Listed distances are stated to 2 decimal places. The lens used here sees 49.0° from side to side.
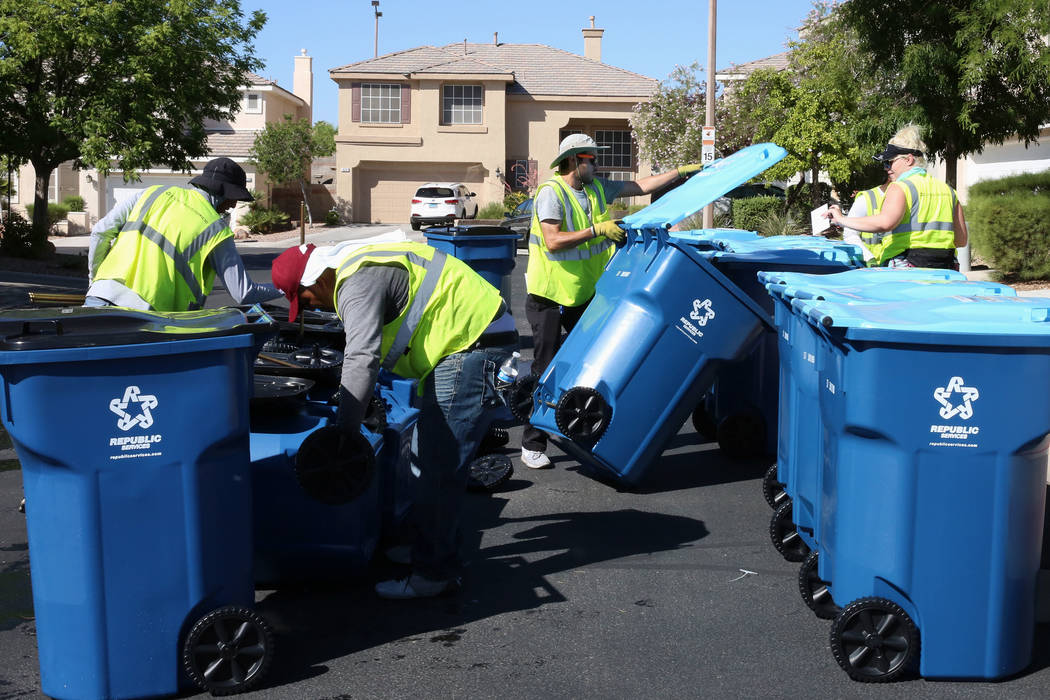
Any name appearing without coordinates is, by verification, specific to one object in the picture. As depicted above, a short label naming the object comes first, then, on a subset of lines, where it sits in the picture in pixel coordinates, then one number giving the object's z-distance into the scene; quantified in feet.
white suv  118.62
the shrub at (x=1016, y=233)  47.44
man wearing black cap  15.89
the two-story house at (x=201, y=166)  134.72
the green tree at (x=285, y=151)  137.28
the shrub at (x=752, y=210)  80.43
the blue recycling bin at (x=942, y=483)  11.32
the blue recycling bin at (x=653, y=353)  18.48
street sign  62.13
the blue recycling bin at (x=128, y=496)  10.70
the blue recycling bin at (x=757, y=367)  20.54
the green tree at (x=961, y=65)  43.27
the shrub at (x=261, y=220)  123.44
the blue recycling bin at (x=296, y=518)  13.66
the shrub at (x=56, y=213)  123.54
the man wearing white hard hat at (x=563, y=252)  20.57
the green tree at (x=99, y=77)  71.46
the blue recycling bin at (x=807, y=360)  13.80
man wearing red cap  12.92
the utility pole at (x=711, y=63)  70.88
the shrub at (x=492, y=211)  130.21
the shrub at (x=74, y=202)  131.80
